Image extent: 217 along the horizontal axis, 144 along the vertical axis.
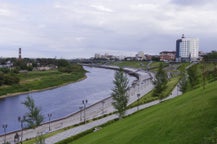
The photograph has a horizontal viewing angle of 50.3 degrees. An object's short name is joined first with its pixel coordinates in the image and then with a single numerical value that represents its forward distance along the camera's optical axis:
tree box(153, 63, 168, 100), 44.52
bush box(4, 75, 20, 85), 81.06
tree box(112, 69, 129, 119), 32.27
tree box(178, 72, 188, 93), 41.27
